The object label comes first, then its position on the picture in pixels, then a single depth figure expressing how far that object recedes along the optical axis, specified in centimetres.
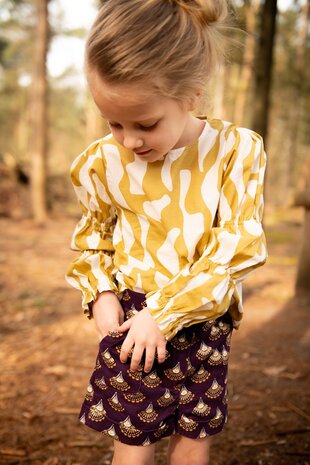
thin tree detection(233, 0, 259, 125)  1297
